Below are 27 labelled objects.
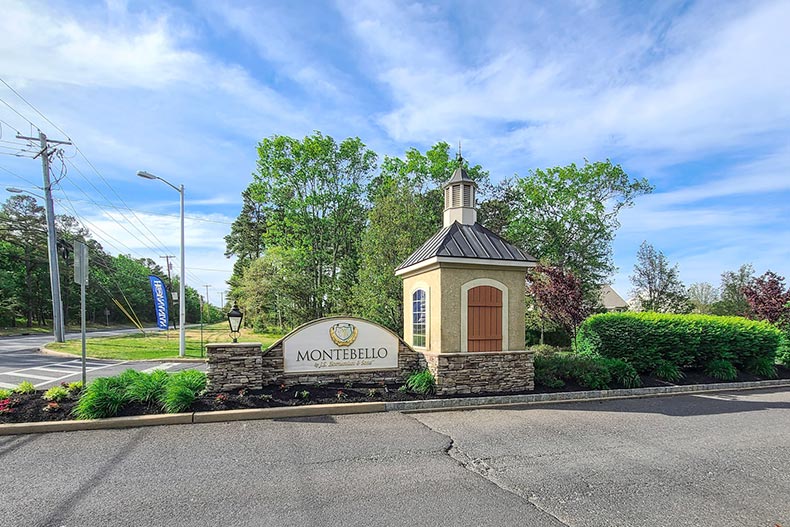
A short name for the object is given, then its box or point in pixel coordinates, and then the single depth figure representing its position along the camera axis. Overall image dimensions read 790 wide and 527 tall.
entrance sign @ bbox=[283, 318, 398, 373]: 8.83
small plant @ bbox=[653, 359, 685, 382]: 11.05
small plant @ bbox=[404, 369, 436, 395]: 8.84
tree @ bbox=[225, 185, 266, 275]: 44.28
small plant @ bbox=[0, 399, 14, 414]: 6.75
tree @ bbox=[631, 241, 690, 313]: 23.23
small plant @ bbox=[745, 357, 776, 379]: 12.41
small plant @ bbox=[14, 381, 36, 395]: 7.76
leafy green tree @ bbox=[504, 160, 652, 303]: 26.52
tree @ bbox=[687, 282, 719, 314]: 33.46
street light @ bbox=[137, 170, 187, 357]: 16.40
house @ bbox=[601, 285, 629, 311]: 41.50
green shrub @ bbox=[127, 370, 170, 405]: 7.28
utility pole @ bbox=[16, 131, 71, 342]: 20.40
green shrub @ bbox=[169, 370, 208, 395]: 7.75
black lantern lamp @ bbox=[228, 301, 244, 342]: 9.20
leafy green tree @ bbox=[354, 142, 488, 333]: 17.97
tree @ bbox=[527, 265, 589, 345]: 14.34
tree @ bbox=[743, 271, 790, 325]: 15.58
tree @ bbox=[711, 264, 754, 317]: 23.65
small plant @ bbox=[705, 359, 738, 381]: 11.62
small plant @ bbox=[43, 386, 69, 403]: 7.33
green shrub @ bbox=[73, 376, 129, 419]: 6.74
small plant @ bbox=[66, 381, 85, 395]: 7.78
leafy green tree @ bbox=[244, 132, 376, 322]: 23.83
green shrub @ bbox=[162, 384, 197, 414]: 7.14
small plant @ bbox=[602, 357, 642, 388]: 10.23
